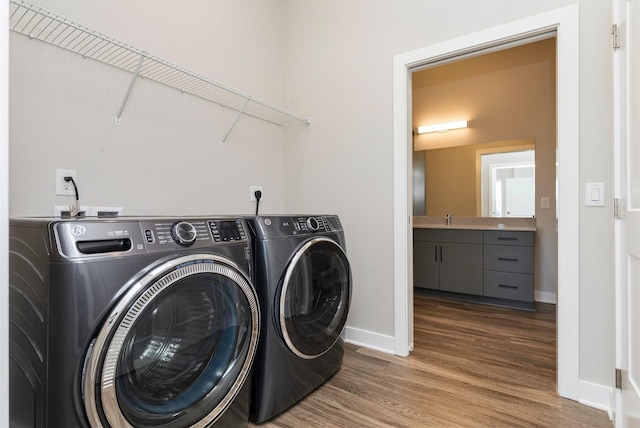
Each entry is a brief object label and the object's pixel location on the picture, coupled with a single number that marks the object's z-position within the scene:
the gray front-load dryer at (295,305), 1.36
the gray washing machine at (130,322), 0.81
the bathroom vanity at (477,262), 3.01
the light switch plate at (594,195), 1.47
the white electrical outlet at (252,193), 2.34
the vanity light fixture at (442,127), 3.71
